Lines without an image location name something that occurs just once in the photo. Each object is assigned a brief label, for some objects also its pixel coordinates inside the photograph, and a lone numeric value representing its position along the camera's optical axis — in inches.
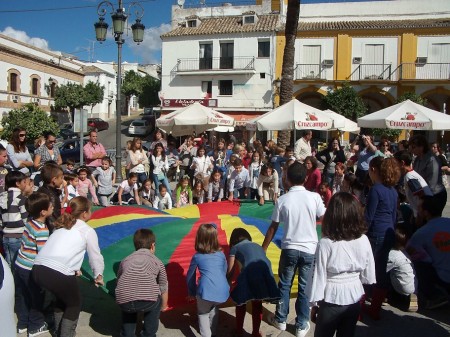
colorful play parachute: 185.6
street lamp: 501.0
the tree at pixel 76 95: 1563.7
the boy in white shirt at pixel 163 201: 342.3
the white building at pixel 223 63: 1228.5
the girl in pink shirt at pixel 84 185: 310.2
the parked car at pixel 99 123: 1564.6
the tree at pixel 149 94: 1979.6
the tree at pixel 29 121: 912.9
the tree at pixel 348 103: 1089.4
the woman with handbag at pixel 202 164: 408.8
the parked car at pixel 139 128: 1429.6
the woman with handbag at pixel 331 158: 398.3
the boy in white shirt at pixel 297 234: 164.6
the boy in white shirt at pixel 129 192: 351.6
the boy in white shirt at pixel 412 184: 226.4
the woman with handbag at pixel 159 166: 397.1
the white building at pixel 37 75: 1295.5
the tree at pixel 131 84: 2059.4
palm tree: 524.4
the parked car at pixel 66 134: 1261.3
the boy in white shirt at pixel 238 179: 362.4
